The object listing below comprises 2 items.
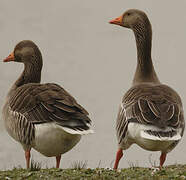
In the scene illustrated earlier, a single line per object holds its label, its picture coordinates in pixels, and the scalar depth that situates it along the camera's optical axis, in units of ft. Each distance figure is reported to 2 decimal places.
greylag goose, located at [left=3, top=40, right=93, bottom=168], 60.18
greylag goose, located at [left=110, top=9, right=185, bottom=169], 54.24
